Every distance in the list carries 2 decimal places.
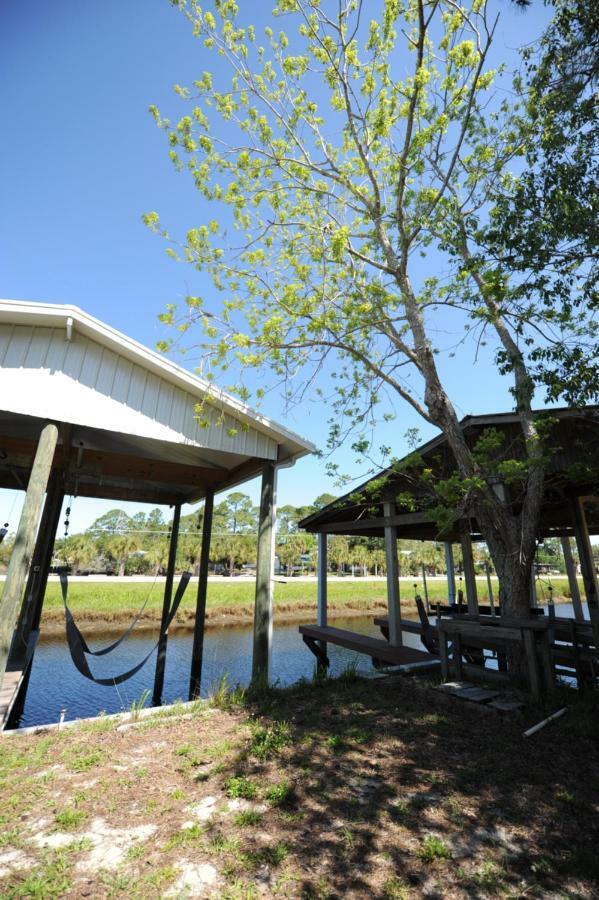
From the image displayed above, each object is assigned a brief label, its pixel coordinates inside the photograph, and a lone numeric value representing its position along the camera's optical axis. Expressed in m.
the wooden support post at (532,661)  4.84
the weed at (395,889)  2.03
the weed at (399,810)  2.63
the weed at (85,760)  3.27
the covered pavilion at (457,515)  6.38
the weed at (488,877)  2.11
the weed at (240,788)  2.87
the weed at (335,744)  3.55
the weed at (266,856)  2.24
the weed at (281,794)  2.78
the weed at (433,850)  2.30
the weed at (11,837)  2.38
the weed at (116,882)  2.04
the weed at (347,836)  2.40
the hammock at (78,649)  5.32
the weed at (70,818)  2.55
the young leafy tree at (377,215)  5.80
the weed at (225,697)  4.72
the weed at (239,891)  2.01
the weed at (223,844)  2.33
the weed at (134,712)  4.33
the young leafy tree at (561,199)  5.09
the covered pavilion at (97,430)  4.88
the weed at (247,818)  2.57
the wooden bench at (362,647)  7.72
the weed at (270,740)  3.47
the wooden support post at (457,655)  5.62
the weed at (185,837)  2.38
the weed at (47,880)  2.01
